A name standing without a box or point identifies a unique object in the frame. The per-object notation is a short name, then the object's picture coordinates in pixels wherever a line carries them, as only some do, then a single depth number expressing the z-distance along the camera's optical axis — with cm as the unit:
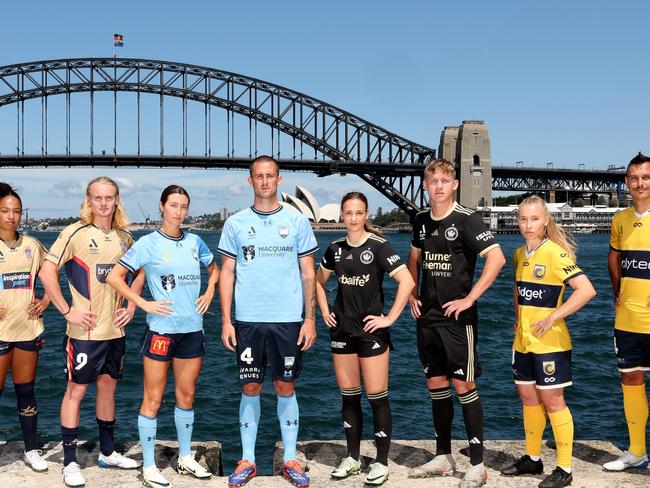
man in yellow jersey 449
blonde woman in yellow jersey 422
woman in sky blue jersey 433
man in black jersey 424
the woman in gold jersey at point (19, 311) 461
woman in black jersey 433
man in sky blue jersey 434
